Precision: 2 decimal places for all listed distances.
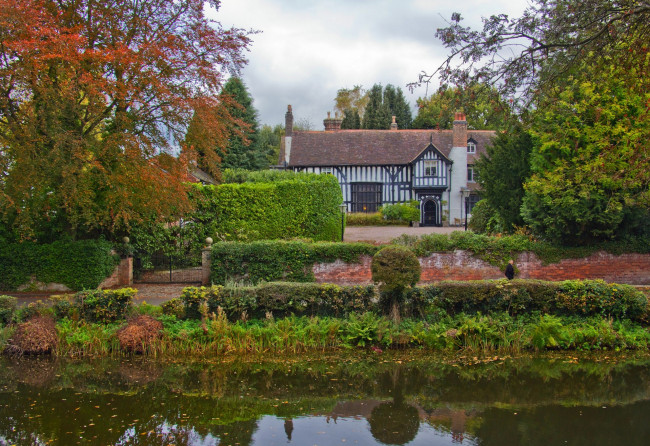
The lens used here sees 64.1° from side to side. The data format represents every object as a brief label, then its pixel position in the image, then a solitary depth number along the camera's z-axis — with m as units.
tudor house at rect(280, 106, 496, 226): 36.12
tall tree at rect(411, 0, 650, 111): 7.66
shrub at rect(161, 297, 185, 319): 11.40
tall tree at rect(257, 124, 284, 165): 43.15
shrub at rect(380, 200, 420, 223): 35.09
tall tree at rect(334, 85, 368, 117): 61.72
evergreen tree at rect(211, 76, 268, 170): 38.39
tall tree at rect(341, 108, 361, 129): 55.06
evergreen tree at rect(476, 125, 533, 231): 18.86
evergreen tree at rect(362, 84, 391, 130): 53.22
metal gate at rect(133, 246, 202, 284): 16.41
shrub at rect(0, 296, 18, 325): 10.88
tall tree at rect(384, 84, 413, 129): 55.72
